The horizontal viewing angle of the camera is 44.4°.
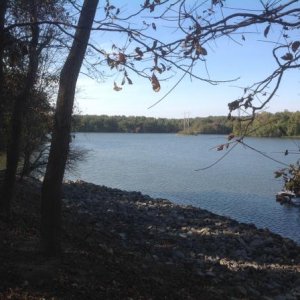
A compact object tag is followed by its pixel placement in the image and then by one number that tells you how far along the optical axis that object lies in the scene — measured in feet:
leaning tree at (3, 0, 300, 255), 16.45
